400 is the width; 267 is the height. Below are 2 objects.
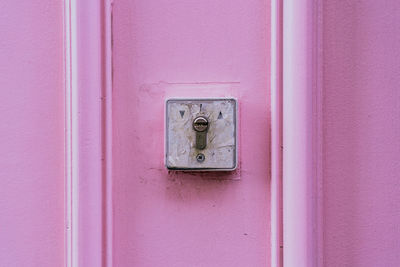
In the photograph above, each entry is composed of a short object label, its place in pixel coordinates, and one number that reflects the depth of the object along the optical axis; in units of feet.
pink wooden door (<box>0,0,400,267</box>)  3.54
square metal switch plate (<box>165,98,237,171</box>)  3.54
